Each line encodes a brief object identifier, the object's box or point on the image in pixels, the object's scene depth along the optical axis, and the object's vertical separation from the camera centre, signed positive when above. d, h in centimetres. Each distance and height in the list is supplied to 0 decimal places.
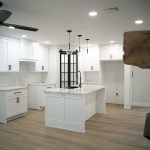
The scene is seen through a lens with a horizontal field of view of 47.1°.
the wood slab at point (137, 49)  62 +9
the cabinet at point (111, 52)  668 +85
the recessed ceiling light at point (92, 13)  316 +113
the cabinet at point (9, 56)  521 +54
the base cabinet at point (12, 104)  481 -91
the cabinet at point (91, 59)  705 +58
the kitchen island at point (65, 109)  400 -87
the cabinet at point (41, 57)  667 +64
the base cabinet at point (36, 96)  634 -85
